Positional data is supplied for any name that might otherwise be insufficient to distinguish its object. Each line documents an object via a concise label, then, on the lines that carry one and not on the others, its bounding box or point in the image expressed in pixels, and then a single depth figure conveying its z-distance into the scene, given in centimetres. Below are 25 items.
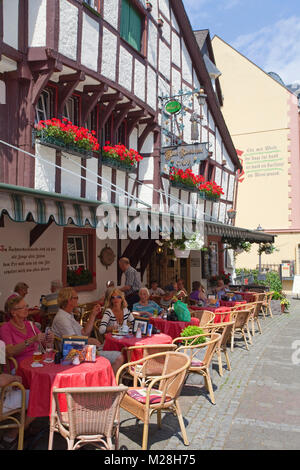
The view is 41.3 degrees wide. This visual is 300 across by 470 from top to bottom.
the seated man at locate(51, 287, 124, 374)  514
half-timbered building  752
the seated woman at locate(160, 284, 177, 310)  869
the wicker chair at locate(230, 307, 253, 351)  845
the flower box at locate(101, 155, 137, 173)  975
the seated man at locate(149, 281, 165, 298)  1081
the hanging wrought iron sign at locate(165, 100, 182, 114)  1195
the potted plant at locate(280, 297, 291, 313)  1436
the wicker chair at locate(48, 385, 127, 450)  335
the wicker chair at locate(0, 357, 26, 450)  373
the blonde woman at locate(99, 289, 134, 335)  602
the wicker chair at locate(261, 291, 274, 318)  1334
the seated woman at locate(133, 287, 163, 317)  738
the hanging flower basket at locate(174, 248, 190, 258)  984
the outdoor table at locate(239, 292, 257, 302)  1314
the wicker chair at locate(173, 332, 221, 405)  534
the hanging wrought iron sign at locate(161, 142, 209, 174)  1118
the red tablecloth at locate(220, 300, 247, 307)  1117
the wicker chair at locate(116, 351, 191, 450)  391
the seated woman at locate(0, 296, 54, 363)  446
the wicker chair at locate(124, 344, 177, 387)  489
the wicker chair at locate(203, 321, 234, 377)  648
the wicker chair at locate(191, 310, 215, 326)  780
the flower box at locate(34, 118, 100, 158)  780
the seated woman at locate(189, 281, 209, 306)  1000
